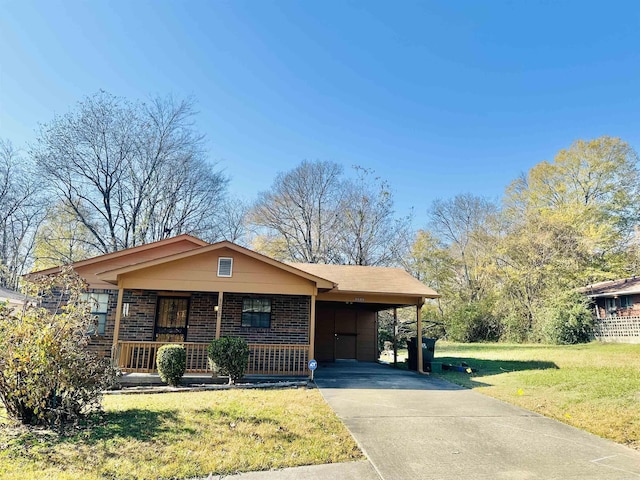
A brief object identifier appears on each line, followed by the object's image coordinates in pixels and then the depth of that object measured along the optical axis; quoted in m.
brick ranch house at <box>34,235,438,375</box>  10.68
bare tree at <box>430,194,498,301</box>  30.80
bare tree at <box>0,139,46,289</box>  25.42
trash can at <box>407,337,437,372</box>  13.29
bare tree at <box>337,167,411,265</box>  31.17
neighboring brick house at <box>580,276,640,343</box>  20.70
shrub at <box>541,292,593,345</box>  20.55
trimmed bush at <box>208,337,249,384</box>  9.59
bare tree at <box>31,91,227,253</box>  23.34
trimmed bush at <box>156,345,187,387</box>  9.16
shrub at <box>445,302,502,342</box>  26.41
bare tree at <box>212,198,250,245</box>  32.29
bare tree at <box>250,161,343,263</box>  30.98
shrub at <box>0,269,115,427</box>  5.53
